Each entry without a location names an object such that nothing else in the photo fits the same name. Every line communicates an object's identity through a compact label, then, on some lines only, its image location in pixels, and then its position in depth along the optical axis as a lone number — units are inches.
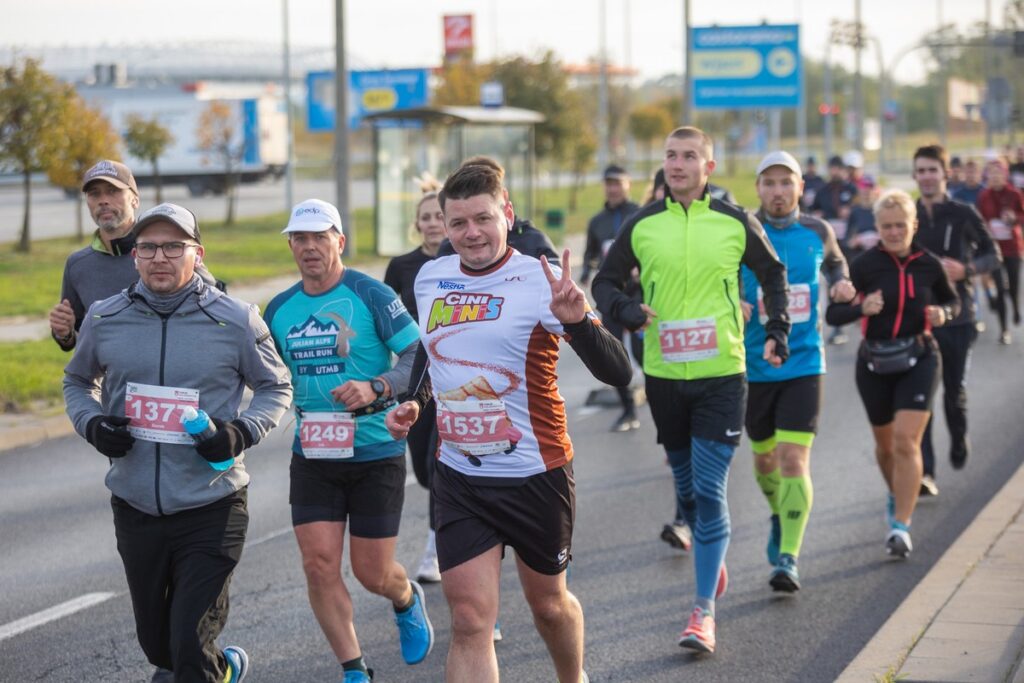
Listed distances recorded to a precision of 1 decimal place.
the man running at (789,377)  297.4
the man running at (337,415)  233.1
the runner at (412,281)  290.0
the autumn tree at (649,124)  2792.8
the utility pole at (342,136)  966.4
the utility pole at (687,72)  1197.5
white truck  2267.5
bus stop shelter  1129.4
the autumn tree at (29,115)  1053.8
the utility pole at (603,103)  2480.3
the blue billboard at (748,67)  1494.8
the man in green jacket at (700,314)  265.4
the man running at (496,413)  192.9
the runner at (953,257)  390.0
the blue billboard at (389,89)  1551.4
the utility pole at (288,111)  1611.7
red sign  1811.0
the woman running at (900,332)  327.3
